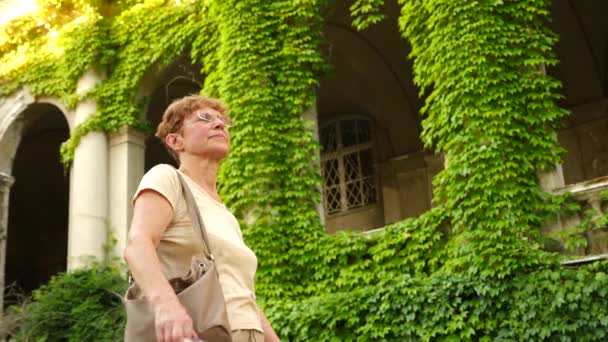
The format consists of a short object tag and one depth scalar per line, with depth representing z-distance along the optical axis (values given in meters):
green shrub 9.46
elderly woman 2.30
